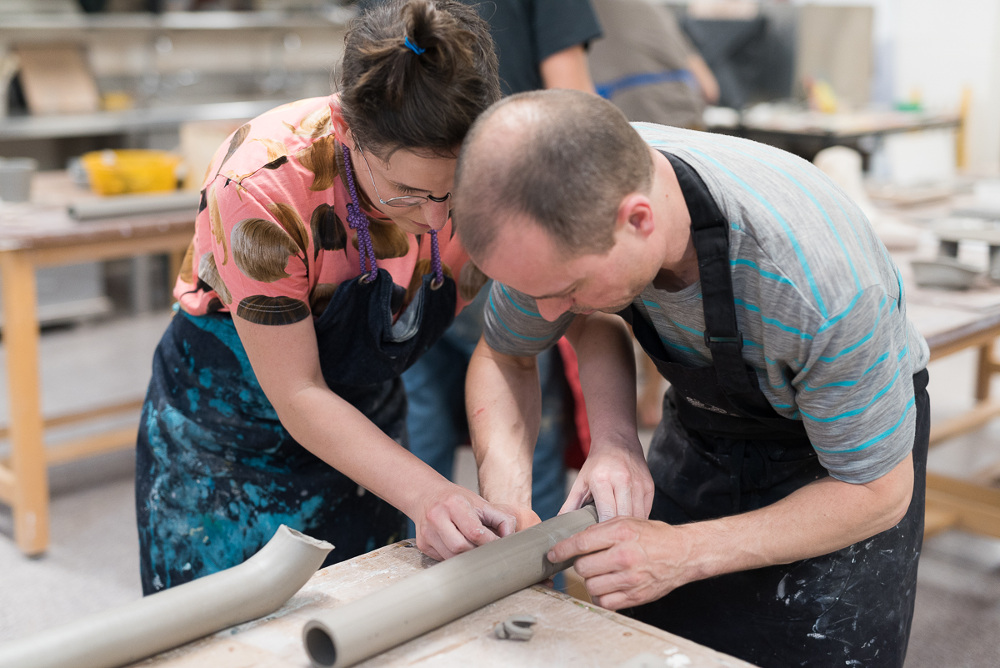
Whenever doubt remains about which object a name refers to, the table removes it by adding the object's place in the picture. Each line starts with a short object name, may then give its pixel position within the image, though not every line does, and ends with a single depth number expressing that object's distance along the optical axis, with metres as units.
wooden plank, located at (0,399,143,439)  3.13
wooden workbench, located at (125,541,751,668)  0.95
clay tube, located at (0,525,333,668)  0.92
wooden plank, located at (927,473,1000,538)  2.57
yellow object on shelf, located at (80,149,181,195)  2.72
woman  1.07
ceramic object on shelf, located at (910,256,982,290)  2.08
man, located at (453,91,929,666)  0.93
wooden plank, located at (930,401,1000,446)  3.15
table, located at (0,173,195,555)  2.42
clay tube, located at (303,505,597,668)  0.92
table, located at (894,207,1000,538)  1.88
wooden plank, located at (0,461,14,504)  2.70
